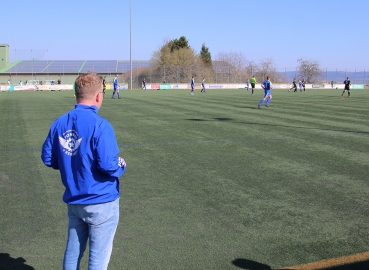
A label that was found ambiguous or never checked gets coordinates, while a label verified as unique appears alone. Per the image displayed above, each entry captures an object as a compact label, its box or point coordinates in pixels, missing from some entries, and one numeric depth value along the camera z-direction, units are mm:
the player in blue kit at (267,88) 22797
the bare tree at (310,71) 83606
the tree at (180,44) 75812
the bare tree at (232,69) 69062
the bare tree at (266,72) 80375
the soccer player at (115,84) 32188
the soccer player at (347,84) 36012
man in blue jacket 2865
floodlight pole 53594
